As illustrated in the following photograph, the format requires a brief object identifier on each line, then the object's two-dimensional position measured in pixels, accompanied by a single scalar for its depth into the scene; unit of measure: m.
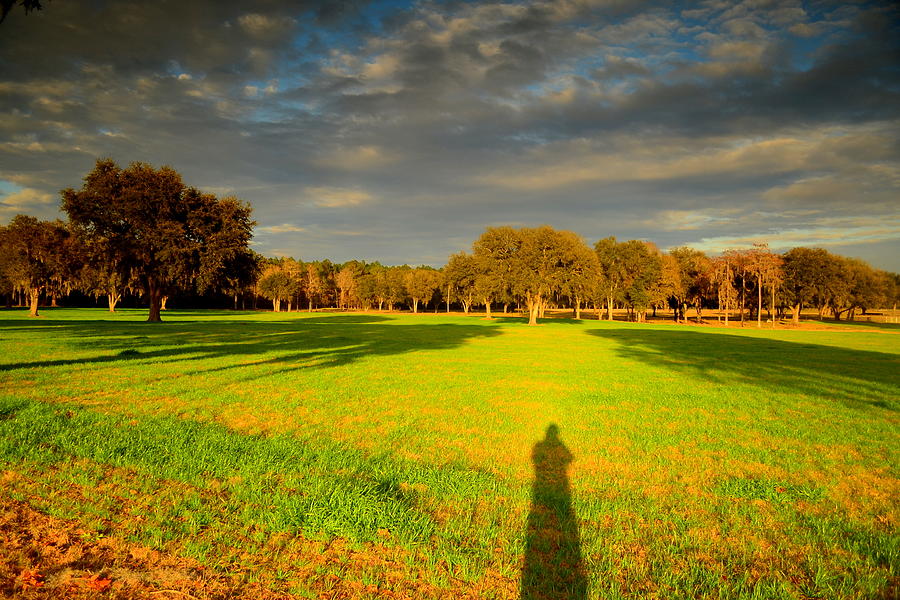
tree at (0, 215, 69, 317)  53.12
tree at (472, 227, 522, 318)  62.00
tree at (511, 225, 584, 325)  59.50
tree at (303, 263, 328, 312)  137.00
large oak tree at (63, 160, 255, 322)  39.69
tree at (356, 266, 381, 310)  135.88
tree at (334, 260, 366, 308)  143.00
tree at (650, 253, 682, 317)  81.56
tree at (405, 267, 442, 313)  121.62
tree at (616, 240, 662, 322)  81.75
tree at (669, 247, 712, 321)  87.00
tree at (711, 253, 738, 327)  75.81
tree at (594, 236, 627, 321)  84.50
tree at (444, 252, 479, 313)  89.56
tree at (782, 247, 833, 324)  81.62
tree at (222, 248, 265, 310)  43.53
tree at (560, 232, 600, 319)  58.97
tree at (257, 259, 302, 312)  118.06
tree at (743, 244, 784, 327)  72.00
